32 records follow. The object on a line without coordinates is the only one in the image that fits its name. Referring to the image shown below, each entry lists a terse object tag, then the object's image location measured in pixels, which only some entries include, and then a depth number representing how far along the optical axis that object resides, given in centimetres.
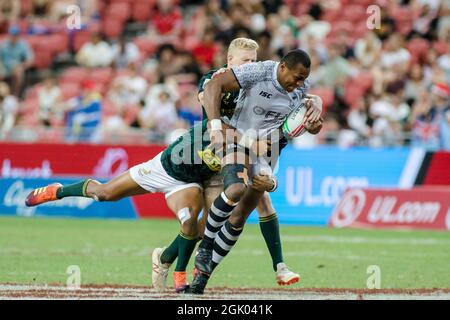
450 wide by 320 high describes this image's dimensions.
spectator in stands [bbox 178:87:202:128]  2153
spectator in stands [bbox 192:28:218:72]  2388
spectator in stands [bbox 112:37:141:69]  2514
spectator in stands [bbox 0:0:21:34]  2655
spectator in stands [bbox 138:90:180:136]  2183
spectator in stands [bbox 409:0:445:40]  2417
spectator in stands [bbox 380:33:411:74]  2312
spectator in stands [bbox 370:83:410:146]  2142
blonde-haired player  1089
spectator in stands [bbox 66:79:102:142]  2188
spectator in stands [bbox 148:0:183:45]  2562
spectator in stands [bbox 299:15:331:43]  2422
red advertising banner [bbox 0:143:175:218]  2105
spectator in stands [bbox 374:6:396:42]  2400
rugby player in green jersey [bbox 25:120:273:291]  1068
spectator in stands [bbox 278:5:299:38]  2444
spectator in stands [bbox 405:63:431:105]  2245
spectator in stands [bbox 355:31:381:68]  2345
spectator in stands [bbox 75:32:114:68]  2522
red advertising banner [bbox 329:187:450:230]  1956
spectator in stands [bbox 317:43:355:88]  2319
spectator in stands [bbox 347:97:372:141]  2181
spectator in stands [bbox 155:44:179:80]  2369
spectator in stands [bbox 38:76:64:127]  2289
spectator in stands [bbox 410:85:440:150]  2105
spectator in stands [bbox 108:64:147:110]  2309
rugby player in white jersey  1027
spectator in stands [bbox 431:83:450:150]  2069
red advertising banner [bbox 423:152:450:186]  2028
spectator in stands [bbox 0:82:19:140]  2236
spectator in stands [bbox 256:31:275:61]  2244
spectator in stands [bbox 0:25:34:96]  2516
